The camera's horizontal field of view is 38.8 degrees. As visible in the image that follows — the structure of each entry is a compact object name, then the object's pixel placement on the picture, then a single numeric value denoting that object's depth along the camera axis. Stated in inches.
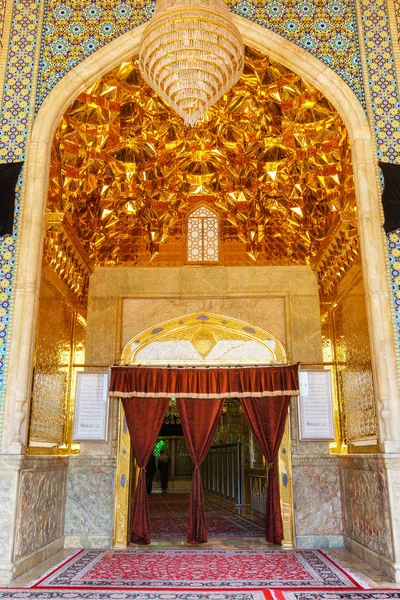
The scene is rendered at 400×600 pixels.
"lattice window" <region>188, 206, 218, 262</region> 294.8
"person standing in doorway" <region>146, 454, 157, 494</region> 495.8
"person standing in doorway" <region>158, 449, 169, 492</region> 548.7
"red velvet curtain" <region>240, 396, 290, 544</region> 252.8
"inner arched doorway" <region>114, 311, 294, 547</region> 279.4
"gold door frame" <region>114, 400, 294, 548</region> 249.9
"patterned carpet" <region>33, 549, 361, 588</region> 172.9
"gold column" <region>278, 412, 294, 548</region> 250.6
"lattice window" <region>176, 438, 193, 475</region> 574.0
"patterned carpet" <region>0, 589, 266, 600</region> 154.8
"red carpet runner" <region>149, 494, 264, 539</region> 278.1
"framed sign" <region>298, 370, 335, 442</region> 261.1
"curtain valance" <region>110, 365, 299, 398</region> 263.4
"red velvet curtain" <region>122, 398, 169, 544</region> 254.1
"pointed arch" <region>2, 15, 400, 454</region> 171.3
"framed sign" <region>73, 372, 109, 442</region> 262.1
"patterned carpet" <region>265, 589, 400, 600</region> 155.0
